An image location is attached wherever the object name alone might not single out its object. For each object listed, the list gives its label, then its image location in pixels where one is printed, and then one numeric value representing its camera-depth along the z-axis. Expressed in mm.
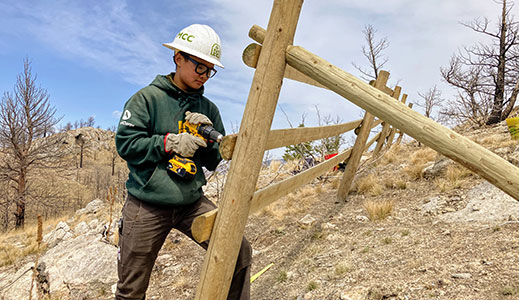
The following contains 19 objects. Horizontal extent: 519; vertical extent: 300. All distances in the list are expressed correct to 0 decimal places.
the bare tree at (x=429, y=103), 13961
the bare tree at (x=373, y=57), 16219
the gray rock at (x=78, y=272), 4617
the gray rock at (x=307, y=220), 4484
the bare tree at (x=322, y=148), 7355
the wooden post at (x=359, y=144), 4996
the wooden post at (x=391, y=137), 9453
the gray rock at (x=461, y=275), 2303
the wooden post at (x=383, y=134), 7181
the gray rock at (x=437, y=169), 5133
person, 1952
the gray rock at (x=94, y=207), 17148
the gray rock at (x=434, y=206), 3959
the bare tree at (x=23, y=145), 19297
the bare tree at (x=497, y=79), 12180
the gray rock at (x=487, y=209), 3369
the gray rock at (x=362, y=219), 4188
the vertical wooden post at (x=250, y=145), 1704
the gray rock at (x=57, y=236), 9781
